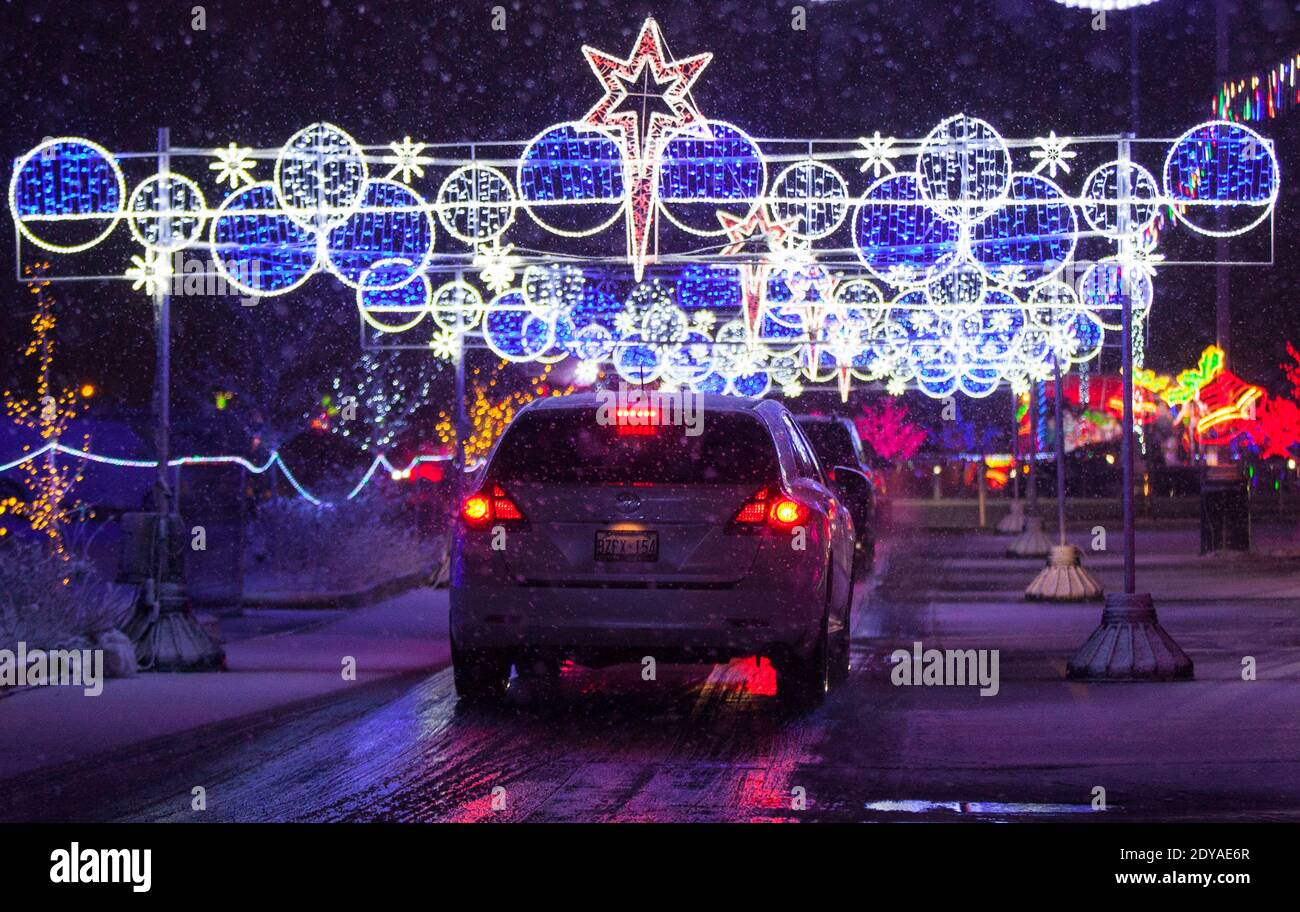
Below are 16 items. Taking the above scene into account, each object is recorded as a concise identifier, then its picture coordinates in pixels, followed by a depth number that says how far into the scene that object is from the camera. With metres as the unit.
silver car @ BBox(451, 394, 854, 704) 11.23
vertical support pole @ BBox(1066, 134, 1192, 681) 13.58
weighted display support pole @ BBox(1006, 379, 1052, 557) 32.09
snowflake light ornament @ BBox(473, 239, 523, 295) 24.50
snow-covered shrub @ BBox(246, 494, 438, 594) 23.98
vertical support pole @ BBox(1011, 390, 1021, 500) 40.21
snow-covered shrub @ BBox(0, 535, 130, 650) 13.77
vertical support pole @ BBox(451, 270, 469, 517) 26.12
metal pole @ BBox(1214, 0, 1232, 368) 26.05
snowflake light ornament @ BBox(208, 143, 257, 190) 17.70
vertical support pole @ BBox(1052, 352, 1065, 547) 23.72
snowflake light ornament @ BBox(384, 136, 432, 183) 18.94
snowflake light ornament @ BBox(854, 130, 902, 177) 19.03
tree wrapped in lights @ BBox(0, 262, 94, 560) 23.53
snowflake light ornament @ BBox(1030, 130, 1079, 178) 19.75
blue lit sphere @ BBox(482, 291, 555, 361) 29.78
